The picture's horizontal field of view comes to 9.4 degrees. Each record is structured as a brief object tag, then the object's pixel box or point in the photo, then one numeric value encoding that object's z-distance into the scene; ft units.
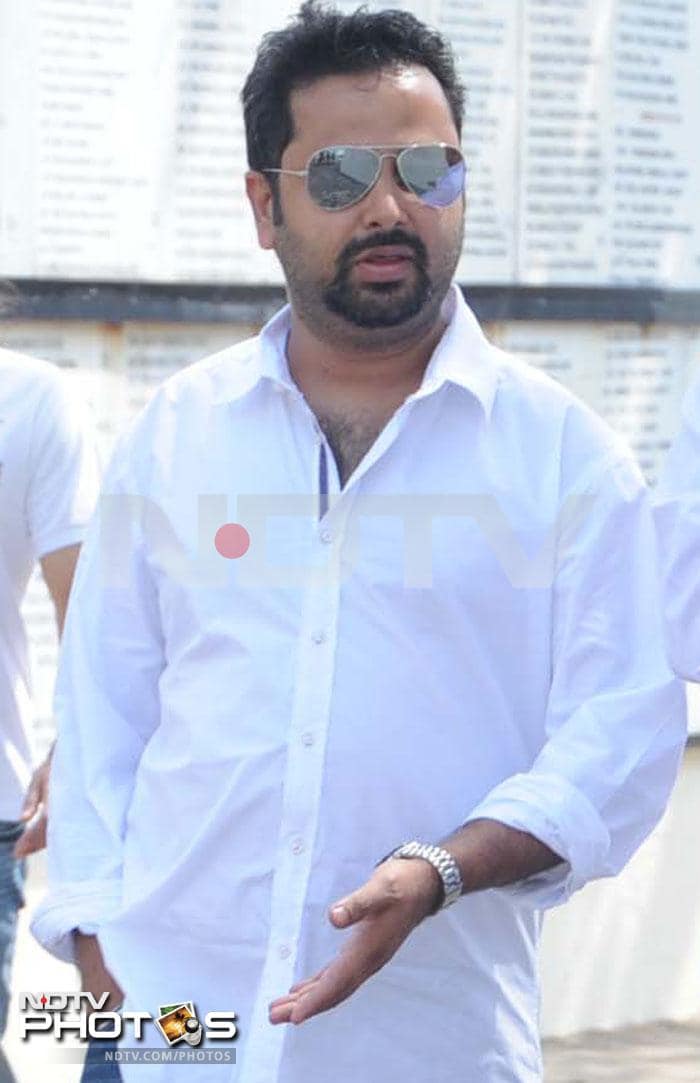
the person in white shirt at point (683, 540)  17.04
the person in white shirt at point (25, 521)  24.67
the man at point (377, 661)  18.09
